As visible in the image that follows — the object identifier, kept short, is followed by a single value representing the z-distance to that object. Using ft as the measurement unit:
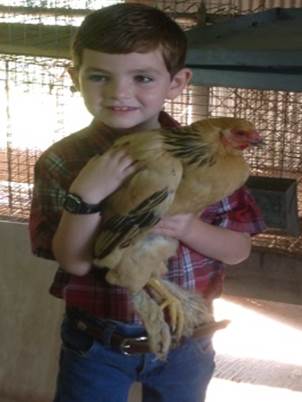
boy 3.61
